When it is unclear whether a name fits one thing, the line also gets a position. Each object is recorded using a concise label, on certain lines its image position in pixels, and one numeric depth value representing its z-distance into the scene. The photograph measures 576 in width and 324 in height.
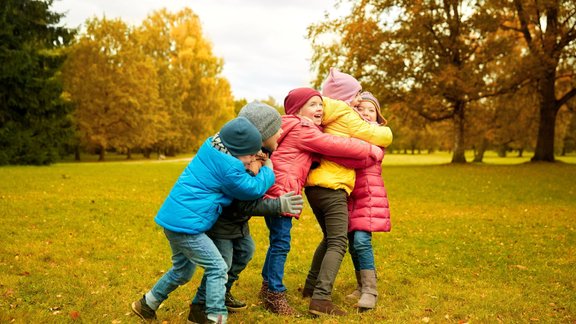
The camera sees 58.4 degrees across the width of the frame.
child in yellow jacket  5.09
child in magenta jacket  5.34
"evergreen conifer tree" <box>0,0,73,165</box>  28.36
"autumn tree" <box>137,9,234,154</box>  50.69
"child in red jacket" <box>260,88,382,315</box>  4.94
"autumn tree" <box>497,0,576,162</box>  27.00
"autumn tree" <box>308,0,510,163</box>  29.12
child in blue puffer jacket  4.24
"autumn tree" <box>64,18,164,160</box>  42.66
